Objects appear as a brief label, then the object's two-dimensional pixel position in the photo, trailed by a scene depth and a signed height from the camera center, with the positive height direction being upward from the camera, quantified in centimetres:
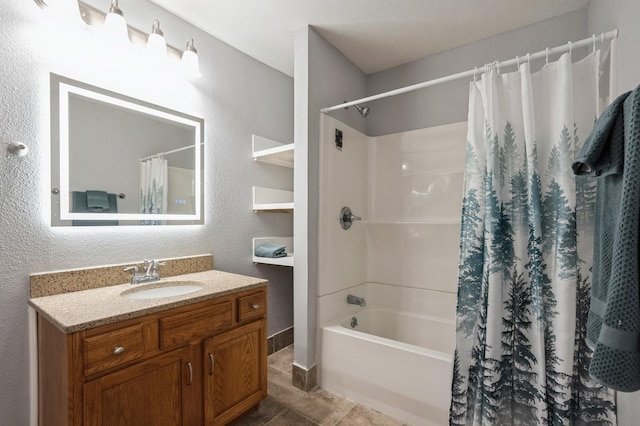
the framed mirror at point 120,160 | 146 +28
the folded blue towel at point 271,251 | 228 -31
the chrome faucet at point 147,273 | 164 -36
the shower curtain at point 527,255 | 127 -20
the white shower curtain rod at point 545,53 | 125 +72
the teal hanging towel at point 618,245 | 65 -8
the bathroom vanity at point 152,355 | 109 -63
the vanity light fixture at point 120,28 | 136 +92
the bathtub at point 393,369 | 162 -96
